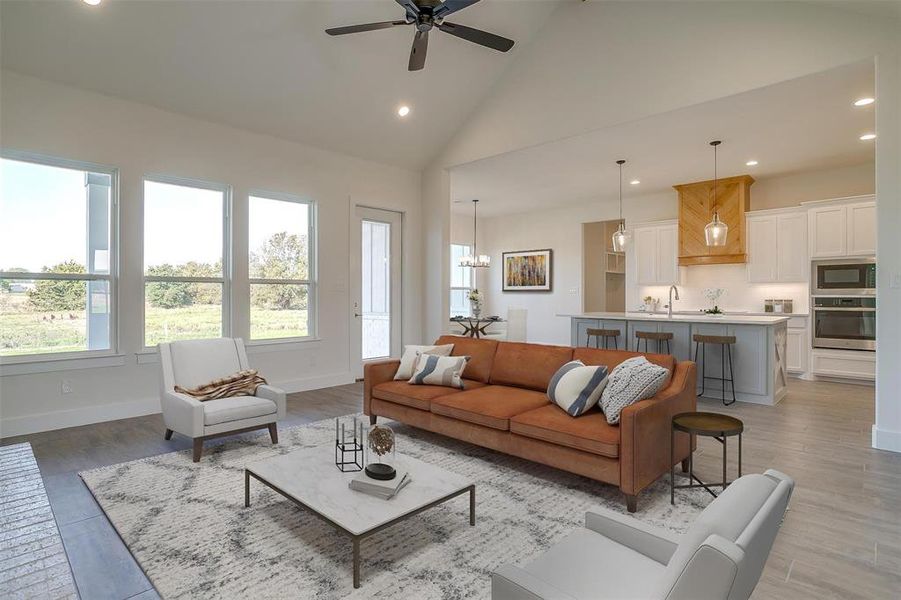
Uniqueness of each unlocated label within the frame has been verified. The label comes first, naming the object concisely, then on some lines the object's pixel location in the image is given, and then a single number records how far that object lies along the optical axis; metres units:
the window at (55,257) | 4.19
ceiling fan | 3.23
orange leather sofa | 2.70
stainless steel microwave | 6.22
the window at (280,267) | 5.77
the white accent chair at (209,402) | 3.51
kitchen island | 5.33
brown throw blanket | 3.87
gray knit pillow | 2.87
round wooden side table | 2.67
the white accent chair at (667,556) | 0.92
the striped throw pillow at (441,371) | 4.08
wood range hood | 7.33
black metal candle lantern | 2.58
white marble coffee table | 2.03
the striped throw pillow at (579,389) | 3.10
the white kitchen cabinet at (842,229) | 6.27
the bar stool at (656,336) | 5.81
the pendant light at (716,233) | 5.30
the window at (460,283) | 10.95
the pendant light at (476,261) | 9.73
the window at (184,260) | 4.96
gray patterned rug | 2.05
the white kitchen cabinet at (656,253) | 8.13
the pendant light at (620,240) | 5.98
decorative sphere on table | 2.34
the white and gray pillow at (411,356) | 4.32
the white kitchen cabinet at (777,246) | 6.91
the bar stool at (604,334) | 6.33
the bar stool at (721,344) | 5.42
